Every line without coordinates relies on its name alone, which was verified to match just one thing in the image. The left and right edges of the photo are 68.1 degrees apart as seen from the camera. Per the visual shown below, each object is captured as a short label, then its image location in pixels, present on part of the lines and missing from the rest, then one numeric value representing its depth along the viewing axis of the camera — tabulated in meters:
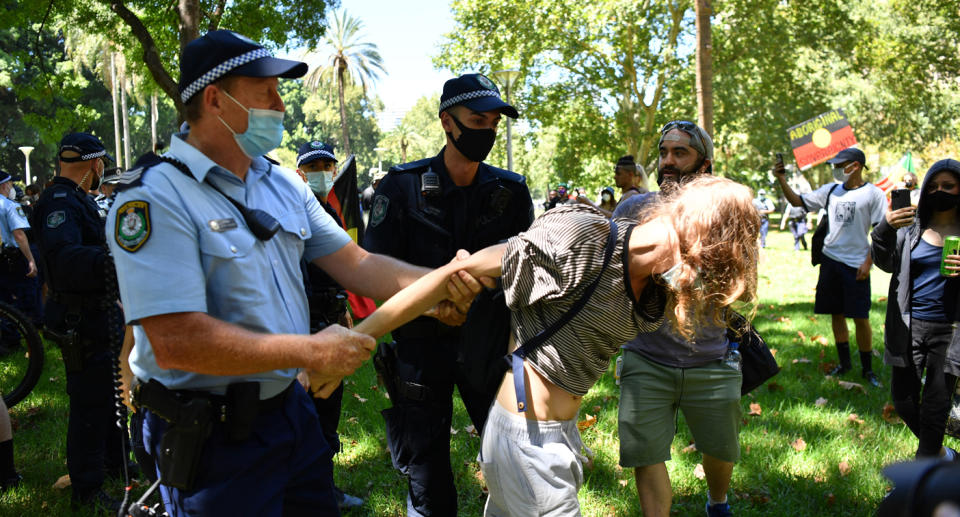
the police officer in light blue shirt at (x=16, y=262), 8.15
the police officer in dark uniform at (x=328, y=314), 4.61
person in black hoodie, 4.52
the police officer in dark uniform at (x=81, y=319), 4.23
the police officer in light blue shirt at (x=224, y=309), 2.00
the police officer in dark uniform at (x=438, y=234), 3.47
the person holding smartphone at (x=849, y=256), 7.13
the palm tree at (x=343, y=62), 55.56
